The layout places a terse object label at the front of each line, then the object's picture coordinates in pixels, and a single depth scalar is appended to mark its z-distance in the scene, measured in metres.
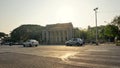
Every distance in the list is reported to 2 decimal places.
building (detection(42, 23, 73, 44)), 33.51
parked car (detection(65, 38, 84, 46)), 17.05
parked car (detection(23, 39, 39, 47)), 17.79
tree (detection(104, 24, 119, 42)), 26.10
